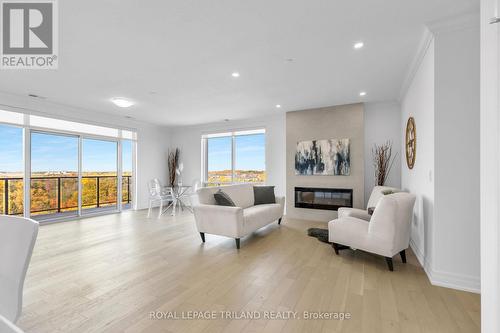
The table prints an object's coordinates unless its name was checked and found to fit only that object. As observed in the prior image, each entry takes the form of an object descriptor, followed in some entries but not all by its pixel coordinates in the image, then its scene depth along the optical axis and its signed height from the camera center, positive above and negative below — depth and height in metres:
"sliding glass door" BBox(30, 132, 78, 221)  4.76 -0.21
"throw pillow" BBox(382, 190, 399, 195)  3.37 -0.39
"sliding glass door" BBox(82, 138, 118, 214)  5.62 -0.23
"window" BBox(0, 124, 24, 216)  4.30 -0.09
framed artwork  4.86 +0.19
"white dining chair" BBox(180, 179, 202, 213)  6.73 -0.78
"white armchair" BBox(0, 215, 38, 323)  0.98 -0.44
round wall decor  3.12 +0.35
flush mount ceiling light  4.16 +1.20
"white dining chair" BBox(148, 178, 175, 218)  6.05 -0.77
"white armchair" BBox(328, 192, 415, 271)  2.50 -0.74
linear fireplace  4.85 -0.71
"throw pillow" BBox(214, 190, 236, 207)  3.65 -0.54
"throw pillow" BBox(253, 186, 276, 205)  4.74 -0.61
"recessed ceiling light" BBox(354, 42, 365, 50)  2.51 +1.37
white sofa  3.35 -0.80
